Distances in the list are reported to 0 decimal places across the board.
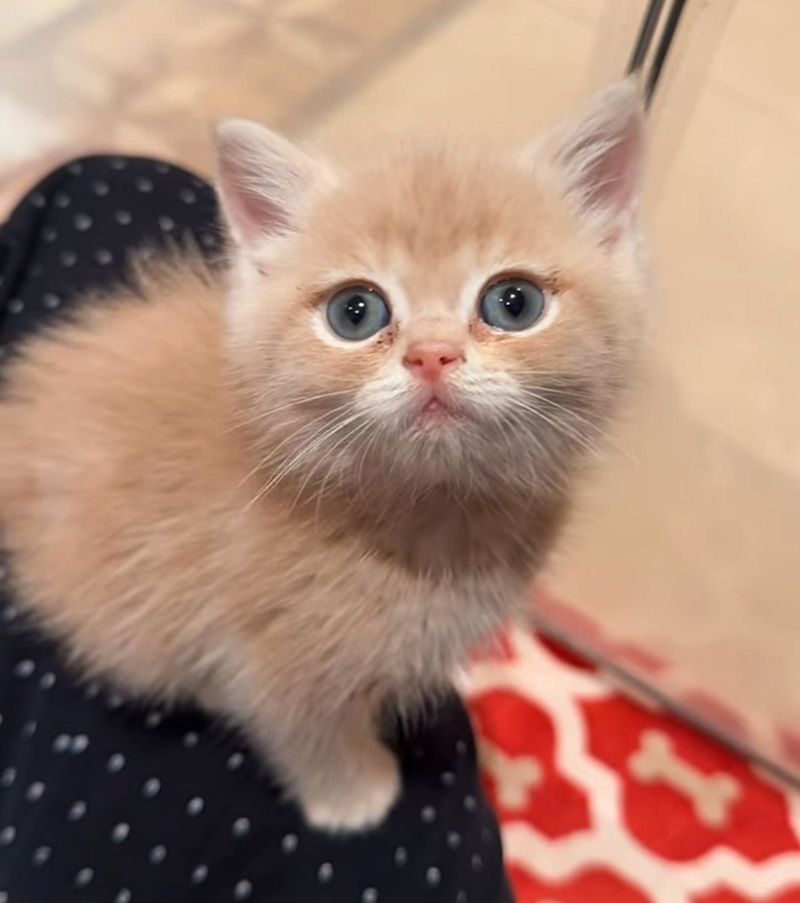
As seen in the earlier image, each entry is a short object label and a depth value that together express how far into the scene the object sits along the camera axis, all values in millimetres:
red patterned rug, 277
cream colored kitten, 157
